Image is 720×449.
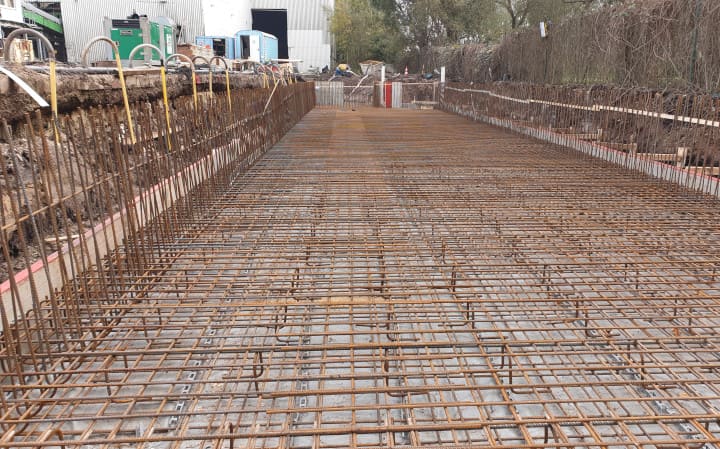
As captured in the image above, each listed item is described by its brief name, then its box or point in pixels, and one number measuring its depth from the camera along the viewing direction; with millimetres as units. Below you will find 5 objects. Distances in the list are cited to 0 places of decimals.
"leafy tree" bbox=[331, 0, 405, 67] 28797
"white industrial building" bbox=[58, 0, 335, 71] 24547
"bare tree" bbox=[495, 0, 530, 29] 24261
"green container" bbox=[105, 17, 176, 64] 16453
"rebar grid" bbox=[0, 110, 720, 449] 1938
